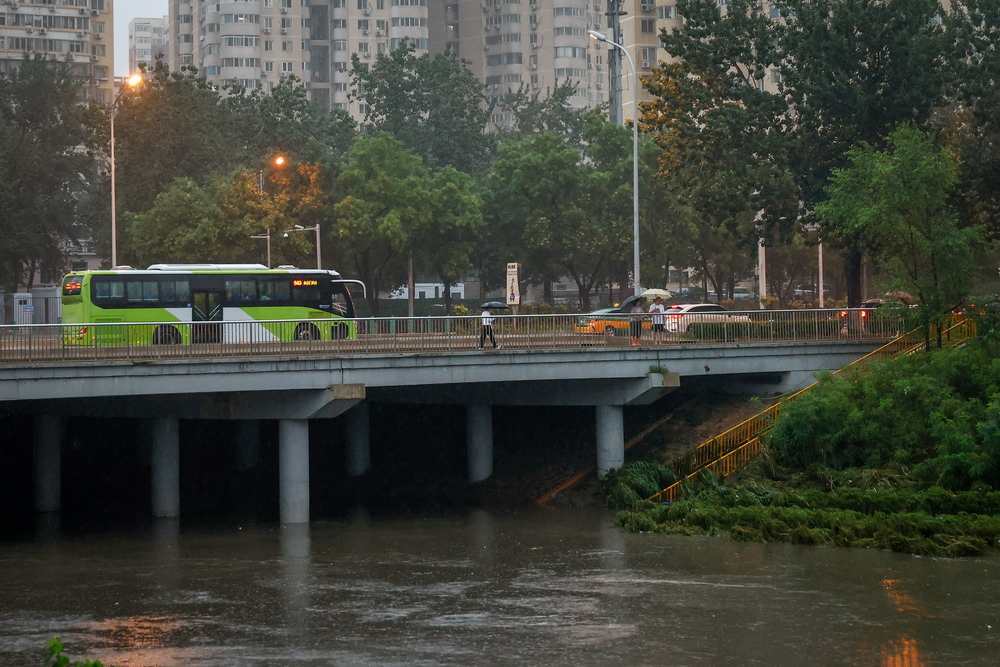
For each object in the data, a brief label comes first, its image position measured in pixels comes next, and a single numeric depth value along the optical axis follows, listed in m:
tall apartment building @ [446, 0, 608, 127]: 191.75
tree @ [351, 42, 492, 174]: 126.94
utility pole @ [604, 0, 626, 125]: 87.44
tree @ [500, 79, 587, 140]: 149.88
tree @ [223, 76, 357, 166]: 93.00
